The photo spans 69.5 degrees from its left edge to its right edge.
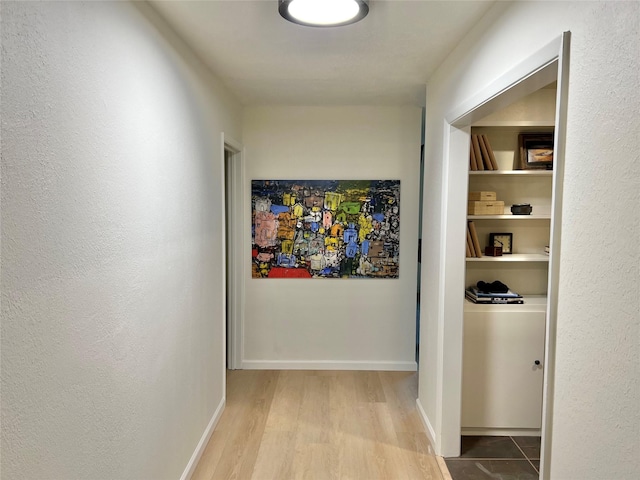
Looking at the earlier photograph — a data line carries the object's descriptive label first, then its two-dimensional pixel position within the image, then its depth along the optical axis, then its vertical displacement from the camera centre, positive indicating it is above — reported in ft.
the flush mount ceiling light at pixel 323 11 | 6.15 +2.88
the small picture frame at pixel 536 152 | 10.35 +1.62
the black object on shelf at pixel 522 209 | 10.24 +0.33
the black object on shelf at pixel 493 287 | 10.31 -1.43
